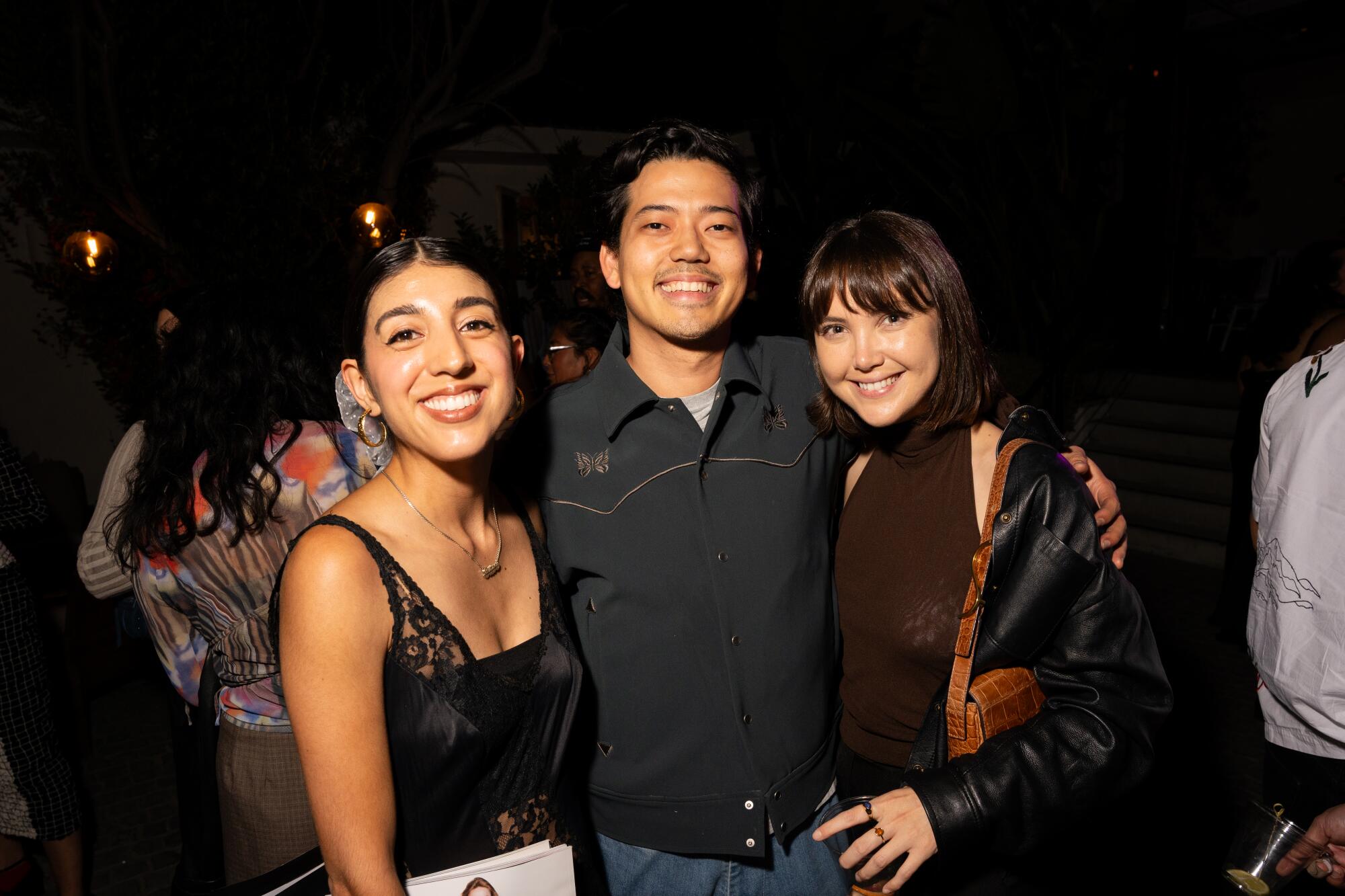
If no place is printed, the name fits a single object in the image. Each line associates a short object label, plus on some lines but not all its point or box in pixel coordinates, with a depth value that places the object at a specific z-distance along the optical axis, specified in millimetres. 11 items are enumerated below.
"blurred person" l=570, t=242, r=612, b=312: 5410
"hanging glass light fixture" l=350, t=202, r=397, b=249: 7664
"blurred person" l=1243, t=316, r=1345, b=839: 1728
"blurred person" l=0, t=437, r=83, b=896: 2896
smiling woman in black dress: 1295
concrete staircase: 6957
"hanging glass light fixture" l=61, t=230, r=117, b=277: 7109
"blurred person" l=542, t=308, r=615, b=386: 4535
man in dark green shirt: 1790
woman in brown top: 1449
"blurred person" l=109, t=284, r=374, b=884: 2070
